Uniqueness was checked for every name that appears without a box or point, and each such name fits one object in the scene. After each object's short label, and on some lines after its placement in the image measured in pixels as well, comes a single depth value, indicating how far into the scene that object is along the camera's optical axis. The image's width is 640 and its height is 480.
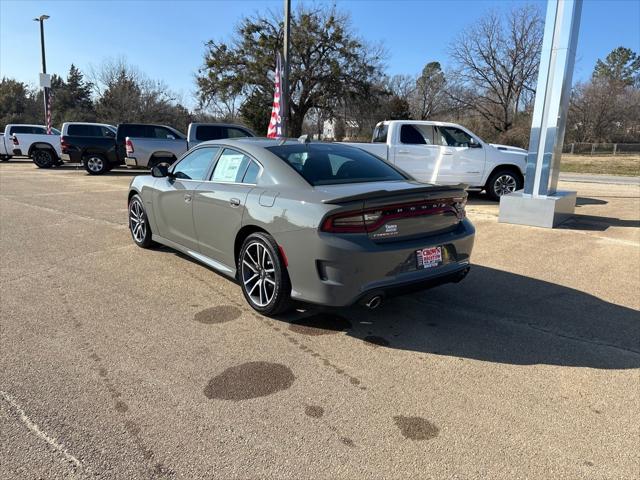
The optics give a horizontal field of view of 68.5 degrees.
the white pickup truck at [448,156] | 11.02
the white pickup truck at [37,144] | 22.00
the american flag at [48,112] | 26.80
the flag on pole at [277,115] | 14.08
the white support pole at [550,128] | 8.14
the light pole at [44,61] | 27.96
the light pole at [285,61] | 14.52
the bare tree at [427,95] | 52.72
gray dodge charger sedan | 3.50
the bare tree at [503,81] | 42.41
